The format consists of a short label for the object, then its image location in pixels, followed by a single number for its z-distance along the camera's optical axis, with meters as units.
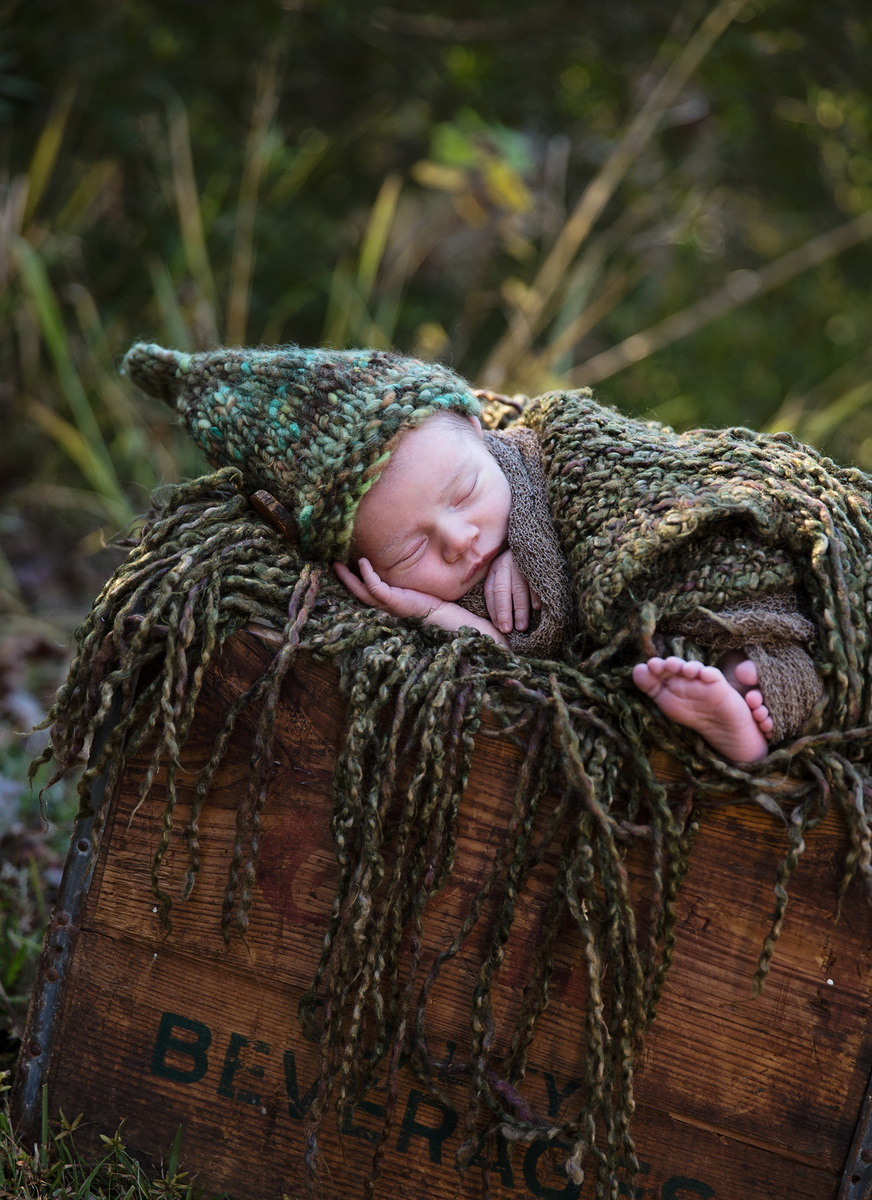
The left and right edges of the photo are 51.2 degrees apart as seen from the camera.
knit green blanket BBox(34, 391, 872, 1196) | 1.21
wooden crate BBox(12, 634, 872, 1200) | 1.25
